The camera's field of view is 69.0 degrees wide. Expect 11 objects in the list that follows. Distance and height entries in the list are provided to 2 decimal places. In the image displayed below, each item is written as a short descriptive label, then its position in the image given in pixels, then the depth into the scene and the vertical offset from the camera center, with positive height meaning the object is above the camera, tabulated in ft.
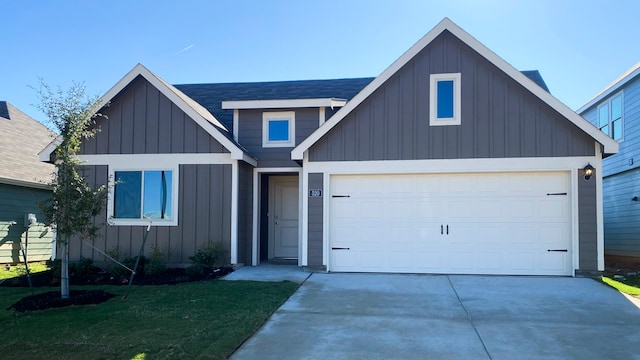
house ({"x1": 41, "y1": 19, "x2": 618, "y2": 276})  32.32 +1.83
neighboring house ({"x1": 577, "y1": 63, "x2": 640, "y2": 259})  43.11 +3.54
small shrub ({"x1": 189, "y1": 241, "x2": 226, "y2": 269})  33.83 -4.27
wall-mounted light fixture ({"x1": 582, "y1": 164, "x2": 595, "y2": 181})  31.34 +1.95
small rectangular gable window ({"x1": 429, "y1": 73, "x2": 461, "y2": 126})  33.55 +7.20
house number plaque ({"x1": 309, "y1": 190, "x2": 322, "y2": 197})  34.59 +0.38
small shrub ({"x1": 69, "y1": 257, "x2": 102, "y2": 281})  33.45 -5.34
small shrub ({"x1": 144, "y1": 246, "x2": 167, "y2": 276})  33.17 -4.99
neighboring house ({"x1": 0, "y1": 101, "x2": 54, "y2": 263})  43.19 +0.88
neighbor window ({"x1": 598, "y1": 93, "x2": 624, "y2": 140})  46.19 +8.61
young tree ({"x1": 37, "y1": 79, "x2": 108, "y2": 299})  25.25 +0.46
